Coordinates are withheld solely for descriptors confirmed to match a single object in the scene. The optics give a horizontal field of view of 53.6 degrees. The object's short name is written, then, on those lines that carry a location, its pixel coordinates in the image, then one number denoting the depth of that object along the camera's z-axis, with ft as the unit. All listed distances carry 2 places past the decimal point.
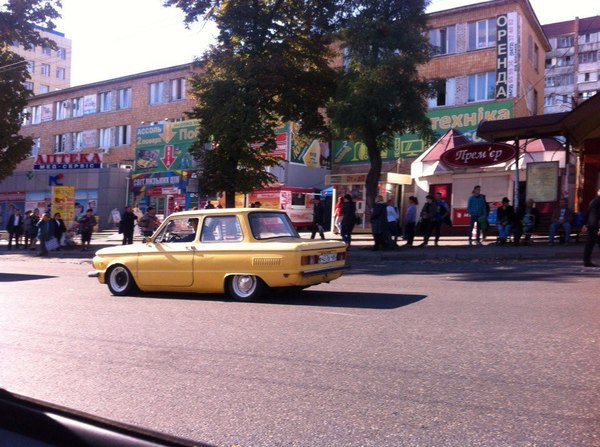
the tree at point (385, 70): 55.83
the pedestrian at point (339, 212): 64.81
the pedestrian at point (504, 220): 57.31
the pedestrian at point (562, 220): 55.52
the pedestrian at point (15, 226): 87.51
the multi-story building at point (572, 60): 227.81
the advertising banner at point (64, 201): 103.81
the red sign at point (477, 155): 64.08
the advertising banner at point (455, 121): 94.68
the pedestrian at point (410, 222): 62.59
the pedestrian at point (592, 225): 38.47
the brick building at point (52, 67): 255.50
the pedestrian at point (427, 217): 60.13
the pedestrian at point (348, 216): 57.62
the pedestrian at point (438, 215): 59.94
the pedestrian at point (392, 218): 63.46
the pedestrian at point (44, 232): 73.72
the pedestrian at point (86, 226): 77.66
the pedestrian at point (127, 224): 69.62
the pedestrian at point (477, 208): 57.36
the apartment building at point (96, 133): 135.64
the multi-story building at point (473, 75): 92.48
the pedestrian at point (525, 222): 56.44
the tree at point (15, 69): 93.66
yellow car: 27.43
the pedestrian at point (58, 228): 77.23
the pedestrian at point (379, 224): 56.54
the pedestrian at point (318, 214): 72.18
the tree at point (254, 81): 63.98
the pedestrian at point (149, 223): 64.18
